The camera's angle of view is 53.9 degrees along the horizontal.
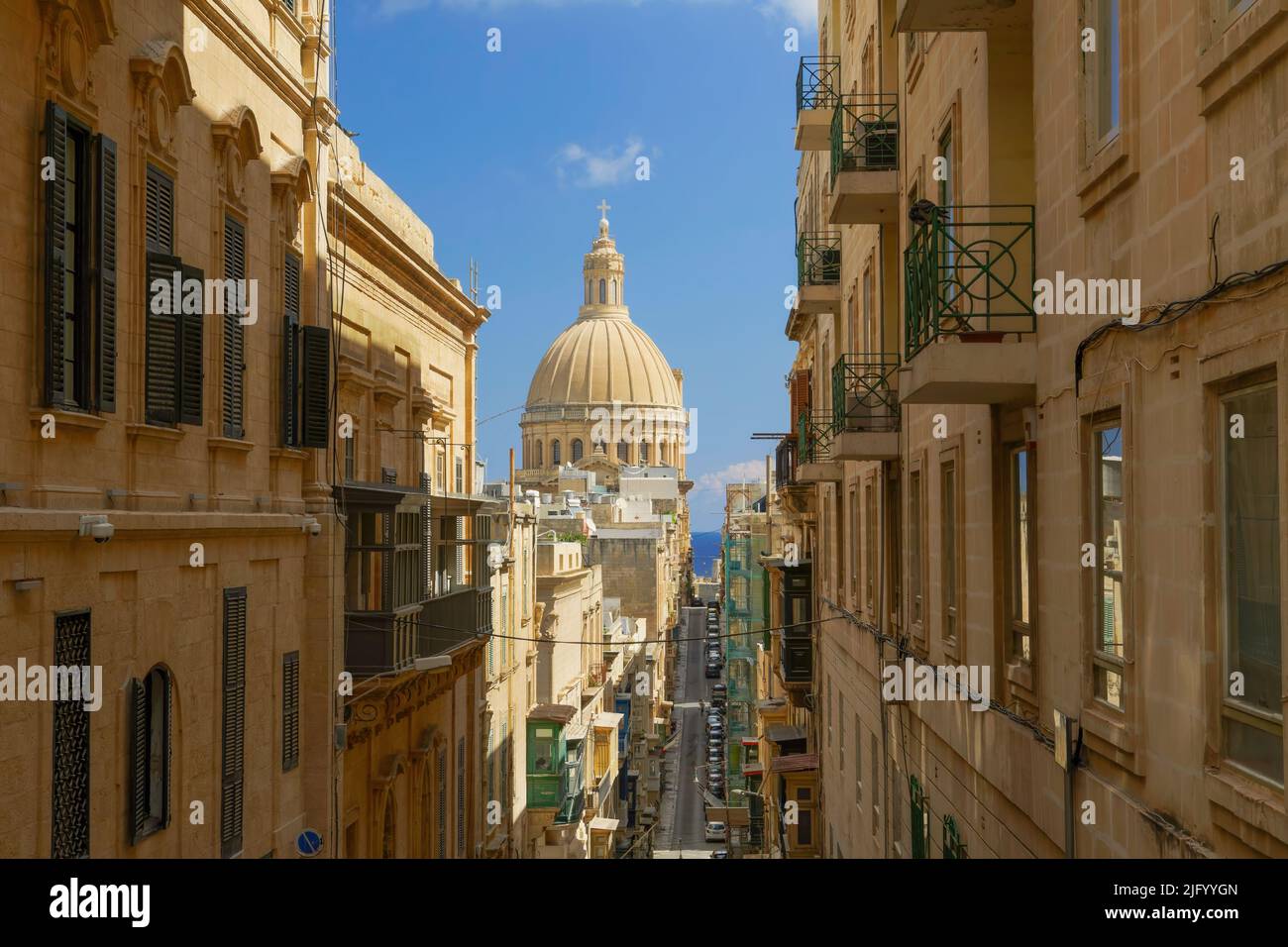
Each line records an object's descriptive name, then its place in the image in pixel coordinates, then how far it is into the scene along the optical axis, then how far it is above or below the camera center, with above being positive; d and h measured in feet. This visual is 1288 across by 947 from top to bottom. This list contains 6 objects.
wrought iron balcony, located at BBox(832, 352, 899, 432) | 50.42 +4.99
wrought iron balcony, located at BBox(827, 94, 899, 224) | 49.16 +14.17
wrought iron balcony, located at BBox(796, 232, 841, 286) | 74.79 +15.71
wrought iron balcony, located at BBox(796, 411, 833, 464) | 70.28 +4.84
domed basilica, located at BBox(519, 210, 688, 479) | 405.59 +38.92
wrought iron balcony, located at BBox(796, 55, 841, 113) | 67.36 +26.23
